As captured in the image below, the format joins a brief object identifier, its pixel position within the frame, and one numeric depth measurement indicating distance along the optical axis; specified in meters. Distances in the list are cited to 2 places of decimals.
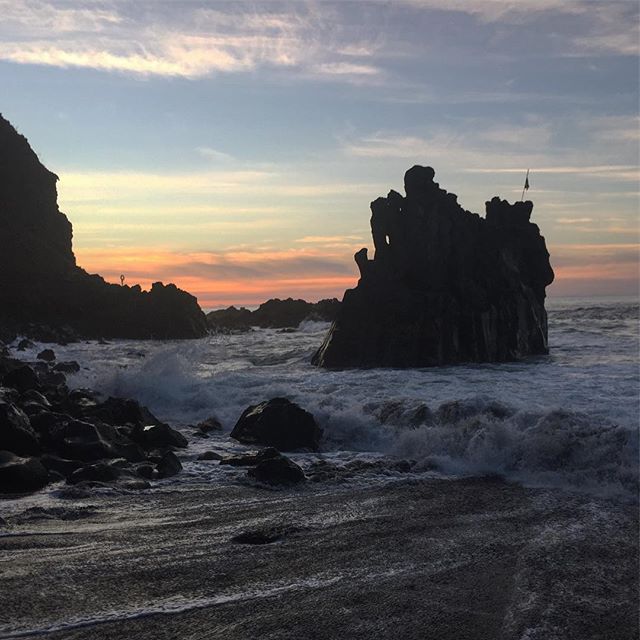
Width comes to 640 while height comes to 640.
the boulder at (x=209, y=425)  19.29
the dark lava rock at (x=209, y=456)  15.05
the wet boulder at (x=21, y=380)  19.86
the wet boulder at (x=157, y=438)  16.05
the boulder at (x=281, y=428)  16.69
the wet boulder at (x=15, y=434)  13.44
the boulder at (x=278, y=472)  12.70
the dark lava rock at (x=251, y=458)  14.15
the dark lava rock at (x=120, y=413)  18.19
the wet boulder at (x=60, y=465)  12.85
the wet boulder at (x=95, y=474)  12.25
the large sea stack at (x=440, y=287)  35.38
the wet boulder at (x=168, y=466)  13.21
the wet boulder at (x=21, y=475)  11.56
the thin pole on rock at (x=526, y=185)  49.31
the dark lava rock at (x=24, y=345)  46.59
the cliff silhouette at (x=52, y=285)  68.69
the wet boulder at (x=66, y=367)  31.41
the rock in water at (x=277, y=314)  97.50
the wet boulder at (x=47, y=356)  38.77
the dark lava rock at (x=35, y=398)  17.73
